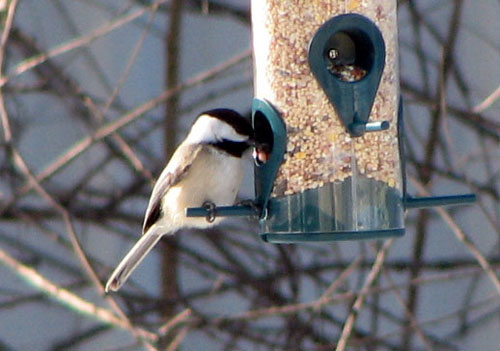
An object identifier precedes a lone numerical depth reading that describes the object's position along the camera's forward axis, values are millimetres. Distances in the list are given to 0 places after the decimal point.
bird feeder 5742
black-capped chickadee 6355
